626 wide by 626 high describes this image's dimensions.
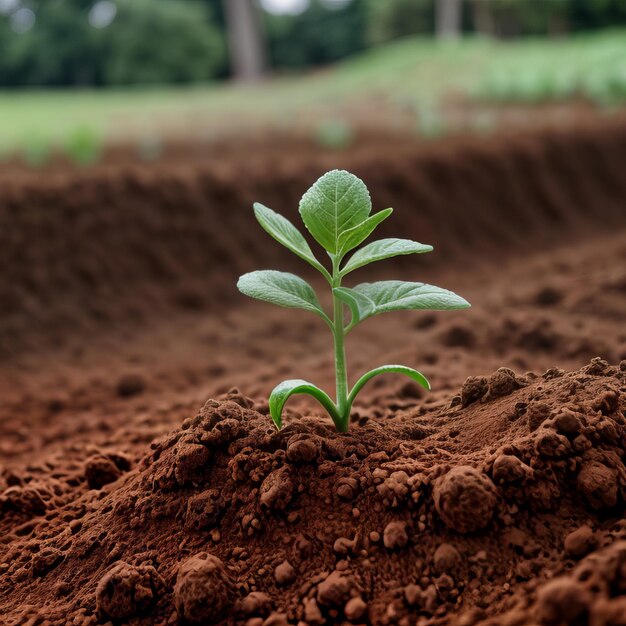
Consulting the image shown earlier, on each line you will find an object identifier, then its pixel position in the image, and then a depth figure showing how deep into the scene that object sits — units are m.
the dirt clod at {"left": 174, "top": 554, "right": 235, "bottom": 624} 0.44
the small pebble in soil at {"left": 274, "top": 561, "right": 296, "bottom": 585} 0.45
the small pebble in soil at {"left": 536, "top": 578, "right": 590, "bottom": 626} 0.39
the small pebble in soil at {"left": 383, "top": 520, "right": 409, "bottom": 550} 0.45
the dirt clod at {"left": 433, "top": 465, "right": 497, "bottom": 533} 0.44
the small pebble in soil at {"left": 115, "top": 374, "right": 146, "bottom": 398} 0.85
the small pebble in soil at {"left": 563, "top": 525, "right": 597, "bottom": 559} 0.43
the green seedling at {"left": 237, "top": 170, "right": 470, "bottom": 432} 0.48
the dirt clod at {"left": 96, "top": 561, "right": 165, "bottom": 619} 0.45
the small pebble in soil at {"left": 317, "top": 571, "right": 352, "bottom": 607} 0.44
